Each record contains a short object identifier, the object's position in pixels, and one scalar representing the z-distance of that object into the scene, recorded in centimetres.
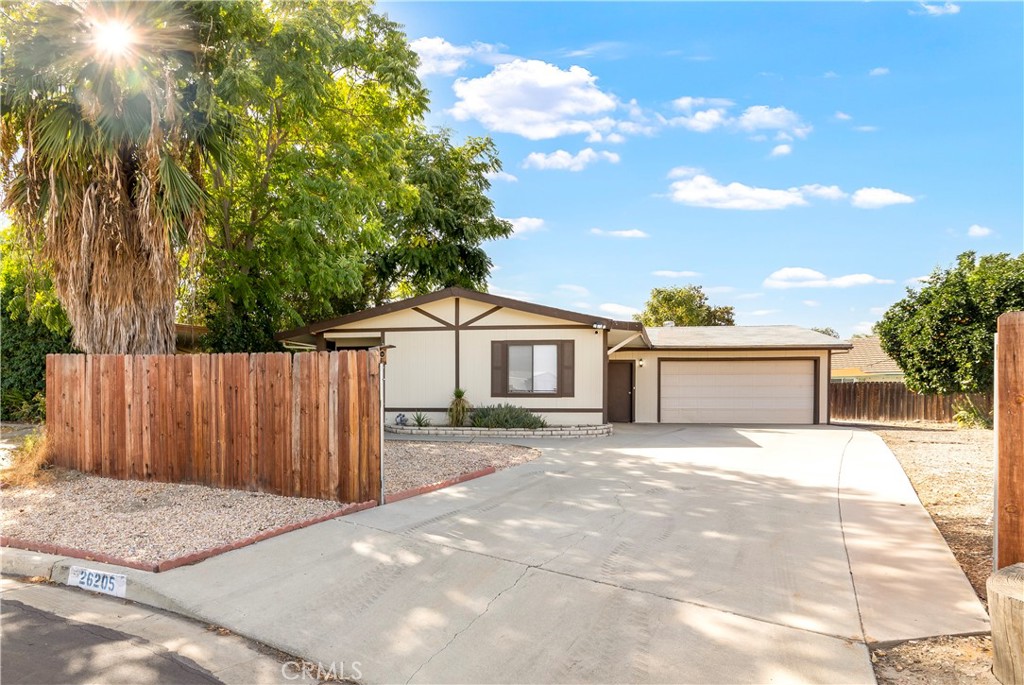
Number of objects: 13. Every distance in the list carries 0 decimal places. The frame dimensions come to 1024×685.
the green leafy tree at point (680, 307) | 3662
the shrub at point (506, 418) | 1460
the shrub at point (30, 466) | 816
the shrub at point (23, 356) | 1602
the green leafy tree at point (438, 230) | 2358
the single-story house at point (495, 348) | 1512
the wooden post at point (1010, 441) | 386
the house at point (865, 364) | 3059
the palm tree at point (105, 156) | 879
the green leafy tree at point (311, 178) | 1379
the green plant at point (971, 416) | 1804
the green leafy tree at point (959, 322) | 1712
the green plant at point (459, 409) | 1509
